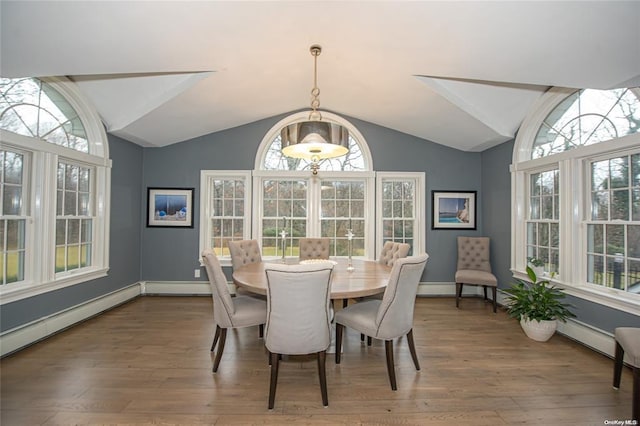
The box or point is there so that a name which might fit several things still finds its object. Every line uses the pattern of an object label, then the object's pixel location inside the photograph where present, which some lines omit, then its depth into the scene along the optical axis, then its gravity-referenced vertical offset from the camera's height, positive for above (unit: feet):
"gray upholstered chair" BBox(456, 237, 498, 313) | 13.51 -2.15
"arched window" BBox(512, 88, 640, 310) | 8.78 +1.06
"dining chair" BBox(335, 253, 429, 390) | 7.06 -2.33
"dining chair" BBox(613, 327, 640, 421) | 5.98 -2.93
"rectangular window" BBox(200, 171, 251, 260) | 15.61 +0.57
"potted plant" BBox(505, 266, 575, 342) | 9.84 -3.04
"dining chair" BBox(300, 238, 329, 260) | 13.00 -1.29
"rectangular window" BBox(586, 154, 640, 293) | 8.66 -0.09
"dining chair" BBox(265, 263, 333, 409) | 6.15 -2.05
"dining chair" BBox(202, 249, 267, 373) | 7.75 -2.57
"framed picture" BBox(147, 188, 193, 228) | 15.48 +0.59
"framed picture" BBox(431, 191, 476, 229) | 15.85 +0.51
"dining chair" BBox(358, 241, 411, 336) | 10.55 -1.27
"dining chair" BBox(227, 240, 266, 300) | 11.21 -1.42
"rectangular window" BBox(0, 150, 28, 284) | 8.91 +0.06
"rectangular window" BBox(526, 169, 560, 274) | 11.43 +0.08
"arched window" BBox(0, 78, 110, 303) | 9.06 +1.08
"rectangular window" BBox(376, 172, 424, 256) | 15.84 +0.71
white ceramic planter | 9.82 -3.67
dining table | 7.40 -1.73
